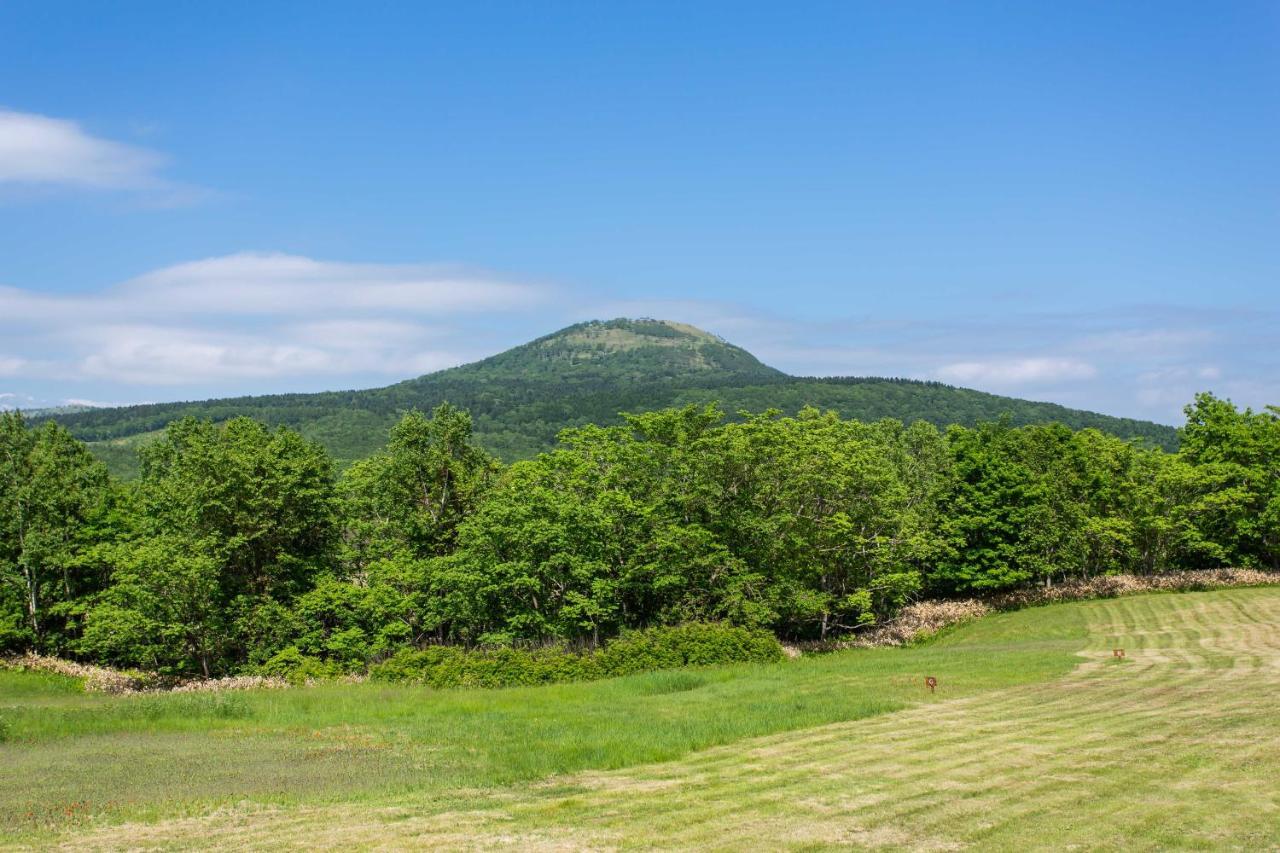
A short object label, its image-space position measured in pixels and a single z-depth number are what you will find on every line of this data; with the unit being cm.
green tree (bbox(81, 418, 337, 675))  4922
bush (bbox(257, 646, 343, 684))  4703
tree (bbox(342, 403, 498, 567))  5794
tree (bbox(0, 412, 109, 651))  5781
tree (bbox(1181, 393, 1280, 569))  7000
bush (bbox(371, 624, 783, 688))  4162
